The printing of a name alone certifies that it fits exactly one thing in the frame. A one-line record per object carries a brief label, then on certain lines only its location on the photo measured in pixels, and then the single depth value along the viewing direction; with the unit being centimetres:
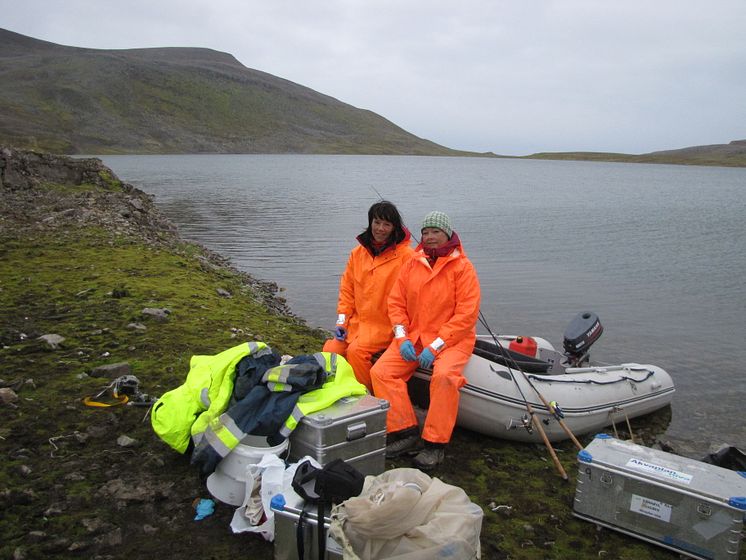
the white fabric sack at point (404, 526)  291
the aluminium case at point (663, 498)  378
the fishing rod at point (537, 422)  524
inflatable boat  569
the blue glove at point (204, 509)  398
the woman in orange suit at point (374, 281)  586
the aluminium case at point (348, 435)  407
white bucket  398
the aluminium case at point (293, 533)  319
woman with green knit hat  512
